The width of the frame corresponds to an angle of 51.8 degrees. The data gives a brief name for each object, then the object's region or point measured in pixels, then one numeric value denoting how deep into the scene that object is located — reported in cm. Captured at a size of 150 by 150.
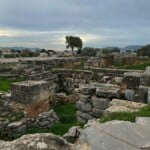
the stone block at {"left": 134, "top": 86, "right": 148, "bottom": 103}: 419
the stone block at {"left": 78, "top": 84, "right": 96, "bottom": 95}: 465
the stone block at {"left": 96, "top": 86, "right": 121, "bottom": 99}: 447
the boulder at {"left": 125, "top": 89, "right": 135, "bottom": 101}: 443
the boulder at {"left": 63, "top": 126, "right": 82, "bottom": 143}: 282
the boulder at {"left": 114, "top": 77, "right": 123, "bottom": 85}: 535
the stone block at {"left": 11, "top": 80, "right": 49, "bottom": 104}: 459
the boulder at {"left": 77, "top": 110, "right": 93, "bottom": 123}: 457
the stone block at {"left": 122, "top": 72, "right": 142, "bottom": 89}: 461
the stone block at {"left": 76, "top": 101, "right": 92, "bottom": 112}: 464
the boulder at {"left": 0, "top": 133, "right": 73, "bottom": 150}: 179
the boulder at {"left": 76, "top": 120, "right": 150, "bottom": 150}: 184
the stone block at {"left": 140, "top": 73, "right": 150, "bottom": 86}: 441
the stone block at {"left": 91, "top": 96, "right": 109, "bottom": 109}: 443
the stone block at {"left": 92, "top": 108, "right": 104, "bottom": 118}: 448
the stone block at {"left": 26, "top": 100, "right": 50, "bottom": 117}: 453
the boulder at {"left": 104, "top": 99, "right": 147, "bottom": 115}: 342
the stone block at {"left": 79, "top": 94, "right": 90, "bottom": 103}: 466
